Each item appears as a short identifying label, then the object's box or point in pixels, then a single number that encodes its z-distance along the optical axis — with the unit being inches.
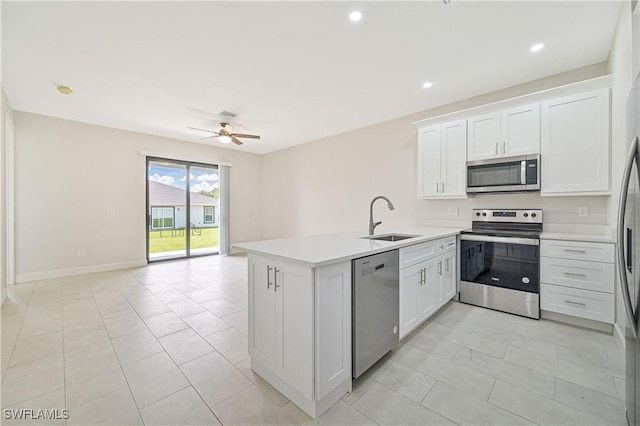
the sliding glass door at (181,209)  225.8
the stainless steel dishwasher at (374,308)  67.6
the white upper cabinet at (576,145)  102.0
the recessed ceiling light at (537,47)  100.4
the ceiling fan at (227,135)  173.9
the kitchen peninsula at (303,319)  58.4
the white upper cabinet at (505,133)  116.6
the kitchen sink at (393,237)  110.2
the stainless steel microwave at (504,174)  115.8
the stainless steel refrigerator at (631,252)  46.5
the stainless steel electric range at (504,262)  109.6
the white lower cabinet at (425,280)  88.0
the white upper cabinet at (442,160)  136.8
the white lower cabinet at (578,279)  95.6
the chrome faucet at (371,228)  106.6
